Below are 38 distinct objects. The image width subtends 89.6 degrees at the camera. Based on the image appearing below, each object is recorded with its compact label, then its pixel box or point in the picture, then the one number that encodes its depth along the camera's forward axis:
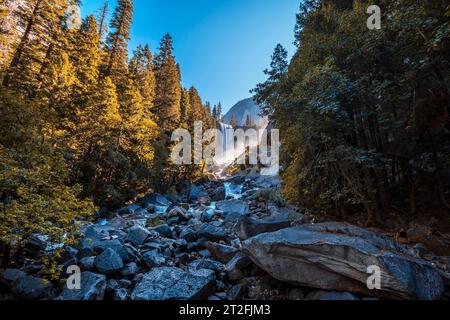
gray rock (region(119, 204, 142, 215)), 17.45
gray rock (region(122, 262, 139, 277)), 7.11
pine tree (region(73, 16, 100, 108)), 15.25
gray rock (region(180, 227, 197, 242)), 10.87
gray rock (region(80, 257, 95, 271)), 6.77
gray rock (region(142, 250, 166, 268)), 7.95
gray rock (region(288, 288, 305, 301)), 5.87
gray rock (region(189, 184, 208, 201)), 25.04
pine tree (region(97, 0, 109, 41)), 24.02
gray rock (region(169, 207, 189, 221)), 15.14
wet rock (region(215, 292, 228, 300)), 6.28
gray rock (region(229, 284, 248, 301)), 6.30
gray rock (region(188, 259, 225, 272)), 7.70
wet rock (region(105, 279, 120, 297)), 6.09
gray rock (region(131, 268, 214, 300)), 5.62
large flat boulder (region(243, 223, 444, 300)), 4.72
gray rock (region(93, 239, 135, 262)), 7.83
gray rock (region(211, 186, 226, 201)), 24.82
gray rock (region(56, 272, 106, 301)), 5.41
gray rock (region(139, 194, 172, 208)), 20.08
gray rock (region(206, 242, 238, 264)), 8.42
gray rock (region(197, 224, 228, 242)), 10.73
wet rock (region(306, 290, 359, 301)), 5.09
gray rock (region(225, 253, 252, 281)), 7.13
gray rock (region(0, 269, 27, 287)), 5.67
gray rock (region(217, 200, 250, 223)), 14.98
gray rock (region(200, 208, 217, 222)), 15.38
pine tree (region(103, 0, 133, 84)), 21.58
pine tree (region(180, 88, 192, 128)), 31.60
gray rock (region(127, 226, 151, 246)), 9.63
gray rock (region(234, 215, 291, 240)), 10.30
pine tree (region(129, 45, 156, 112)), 23.83
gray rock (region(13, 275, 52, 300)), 5.43
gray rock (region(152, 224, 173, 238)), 11.62
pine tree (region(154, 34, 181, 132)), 28.36
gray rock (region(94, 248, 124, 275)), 6.83
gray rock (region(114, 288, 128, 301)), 5.79
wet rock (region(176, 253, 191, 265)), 8.66
